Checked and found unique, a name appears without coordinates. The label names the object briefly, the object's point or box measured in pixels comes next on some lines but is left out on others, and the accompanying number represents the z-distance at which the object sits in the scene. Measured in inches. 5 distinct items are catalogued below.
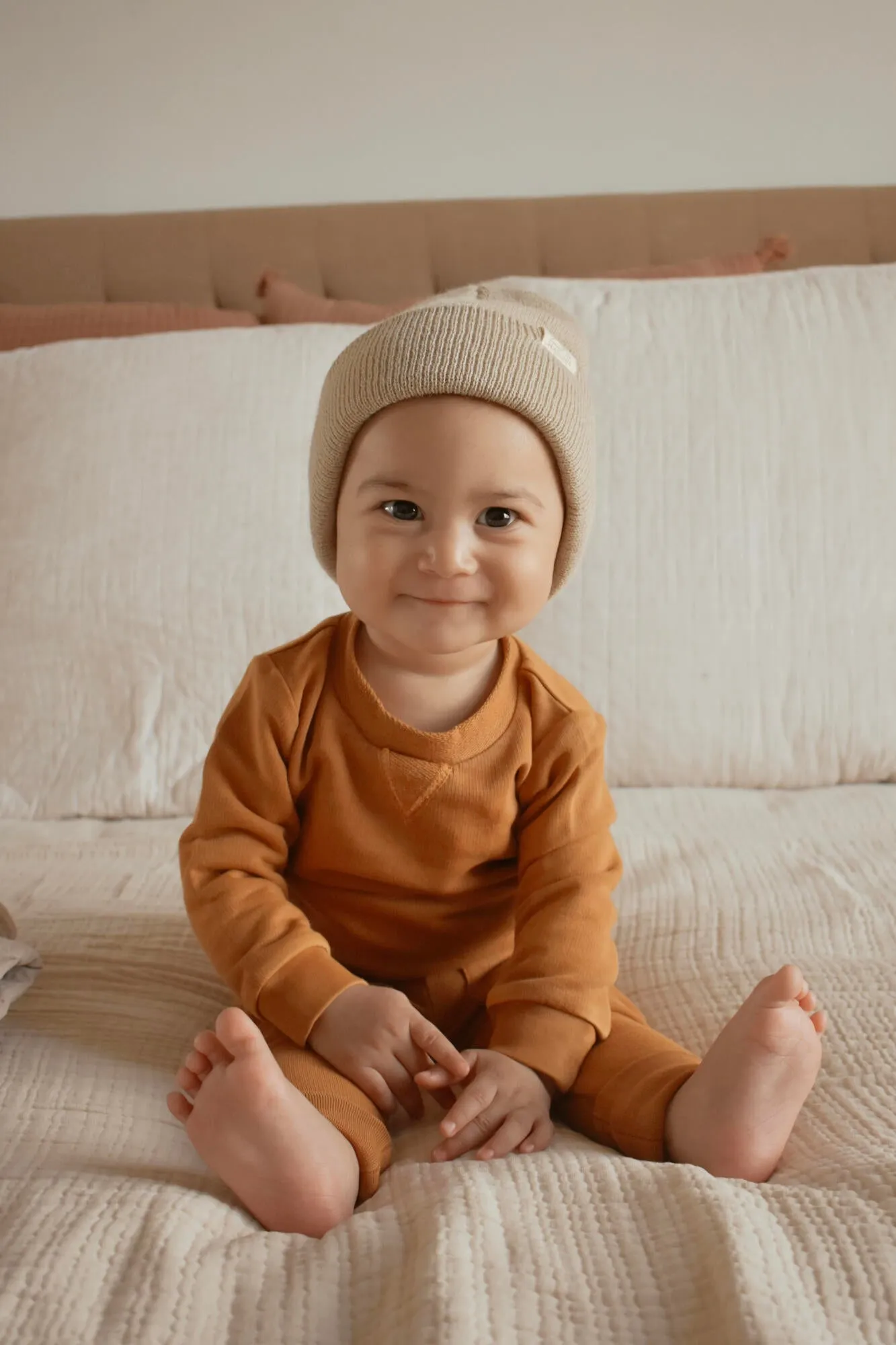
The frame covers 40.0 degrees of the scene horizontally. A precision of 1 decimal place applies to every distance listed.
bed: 35.8
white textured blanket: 21.7
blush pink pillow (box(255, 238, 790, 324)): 66.4
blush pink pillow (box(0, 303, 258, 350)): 64.3
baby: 28.8
